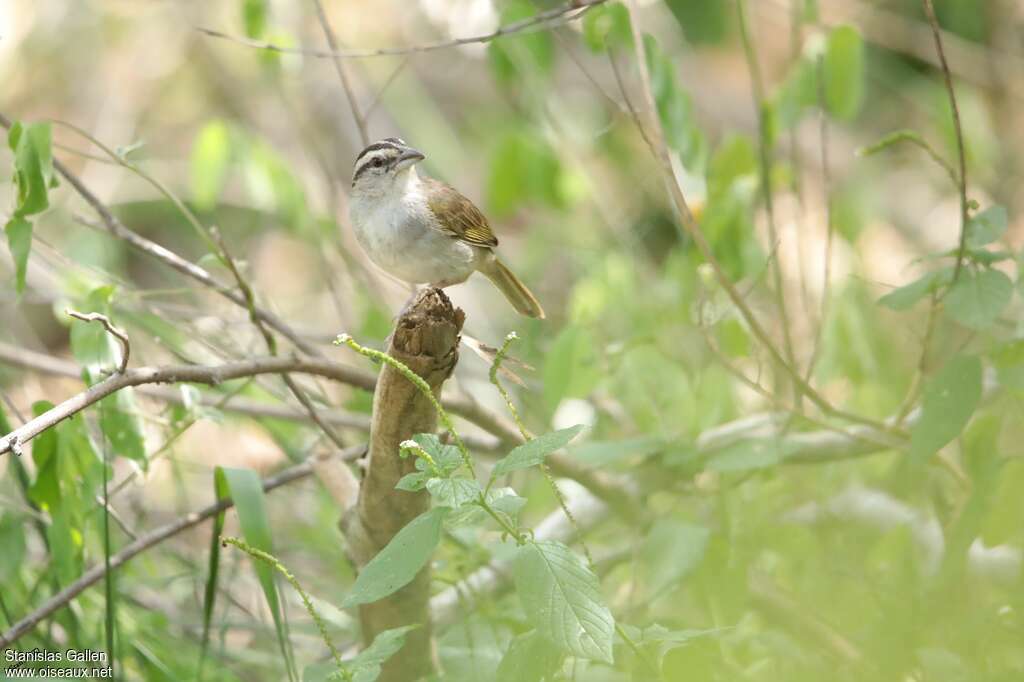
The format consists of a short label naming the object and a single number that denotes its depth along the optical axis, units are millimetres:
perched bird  7434
